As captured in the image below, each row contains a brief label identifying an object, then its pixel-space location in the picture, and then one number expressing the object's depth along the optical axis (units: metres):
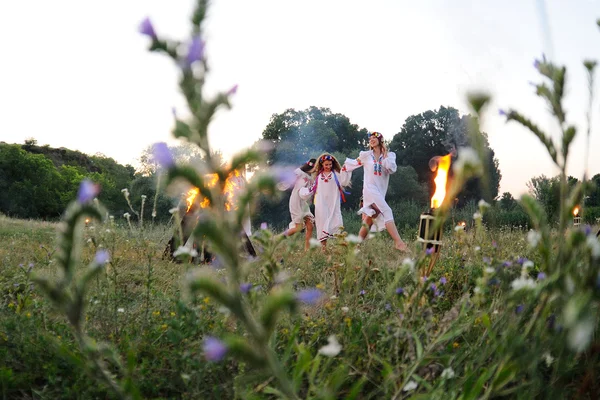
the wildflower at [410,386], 1.71
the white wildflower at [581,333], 0.73
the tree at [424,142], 28.30
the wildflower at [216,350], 0.92
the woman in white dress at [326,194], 11.34
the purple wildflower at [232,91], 0.94
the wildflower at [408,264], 1.96
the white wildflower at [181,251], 2.21
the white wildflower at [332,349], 1.53
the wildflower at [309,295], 1.08
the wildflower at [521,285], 1.42
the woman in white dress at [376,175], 10.13
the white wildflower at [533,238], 1.31
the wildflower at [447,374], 1.69
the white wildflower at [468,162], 1.14
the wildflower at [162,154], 0.98
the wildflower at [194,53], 0.91
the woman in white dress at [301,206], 11.45
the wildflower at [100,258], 1.11
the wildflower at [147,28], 0.99
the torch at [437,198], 3.38
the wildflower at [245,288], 1.89
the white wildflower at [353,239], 2.40
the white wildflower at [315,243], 2.59
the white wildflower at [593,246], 0.96
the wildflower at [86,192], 0.99
